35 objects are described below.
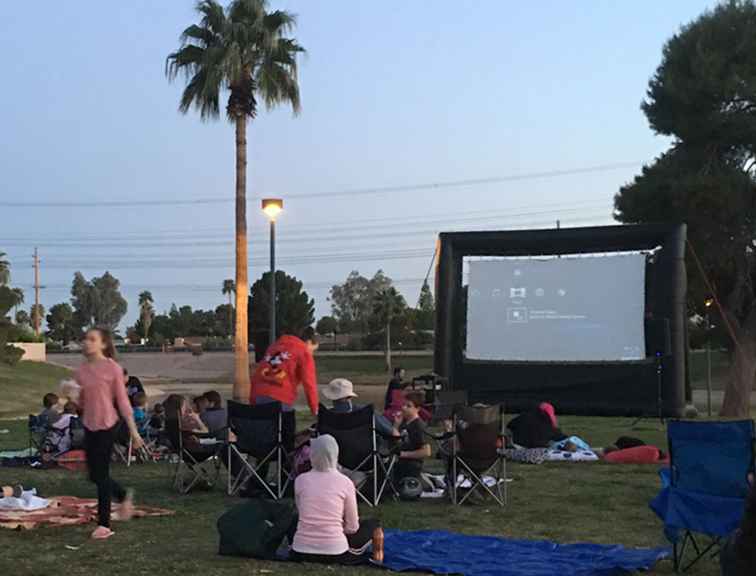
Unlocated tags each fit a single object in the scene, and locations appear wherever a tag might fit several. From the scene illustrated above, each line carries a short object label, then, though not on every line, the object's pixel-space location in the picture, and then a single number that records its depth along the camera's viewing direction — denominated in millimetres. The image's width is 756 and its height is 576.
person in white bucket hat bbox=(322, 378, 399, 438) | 7566
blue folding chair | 5066
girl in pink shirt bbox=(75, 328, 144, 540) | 5883
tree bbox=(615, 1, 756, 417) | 20094
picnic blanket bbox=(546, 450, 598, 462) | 10281
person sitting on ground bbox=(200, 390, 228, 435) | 8875
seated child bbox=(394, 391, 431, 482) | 7680
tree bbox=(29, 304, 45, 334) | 57116
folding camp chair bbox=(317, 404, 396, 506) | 7207
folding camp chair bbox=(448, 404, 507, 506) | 7457
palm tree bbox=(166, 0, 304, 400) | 19984
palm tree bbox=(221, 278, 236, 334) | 88875
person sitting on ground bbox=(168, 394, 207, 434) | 8078
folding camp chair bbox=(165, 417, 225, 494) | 7965
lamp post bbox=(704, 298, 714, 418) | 19912
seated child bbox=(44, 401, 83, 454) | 10000
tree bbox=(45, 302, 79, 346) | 87312
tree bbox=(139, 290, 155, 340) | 98094
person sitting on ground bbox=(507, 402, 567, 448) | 10844
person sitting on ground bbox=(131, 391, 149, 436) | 10711
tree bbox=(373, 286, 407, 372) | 57619
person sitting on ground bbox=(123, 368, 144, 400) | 11534
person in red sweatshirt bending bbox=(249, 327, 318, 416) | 7715
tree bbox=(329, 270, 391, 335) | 92688
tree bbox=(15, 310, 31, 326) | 89556
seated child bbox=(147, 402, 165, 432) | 10984
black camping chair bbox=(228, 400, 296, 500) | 7422
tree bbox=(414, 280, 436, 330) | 62028
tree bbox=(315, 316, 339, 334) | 84562
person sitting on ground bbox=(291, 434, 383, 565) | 5156
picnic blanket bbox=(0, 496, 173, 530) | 6391
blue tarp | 5160
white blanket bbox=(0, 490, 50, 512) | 6691
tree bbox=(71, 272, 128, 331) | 109000
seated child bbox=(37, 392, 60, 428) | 10109
